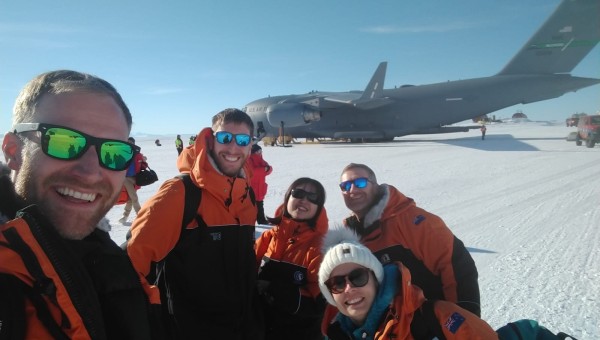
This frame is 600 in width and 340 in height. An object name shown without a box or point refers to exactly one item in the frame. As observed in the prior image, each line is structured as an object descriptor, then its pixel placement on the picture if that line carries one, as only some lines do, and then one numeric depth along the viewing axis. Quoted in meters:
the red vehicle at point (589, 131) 16.20
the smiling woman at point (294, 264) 2.30
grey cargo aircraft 20.61
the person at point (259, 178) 5.64
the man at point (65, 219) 0.85
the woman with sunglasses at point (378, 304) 1.65
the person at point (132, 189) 5.38
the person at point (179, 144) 18.23
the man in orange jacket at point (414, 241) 2.22
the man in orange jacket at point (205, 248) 1.82
